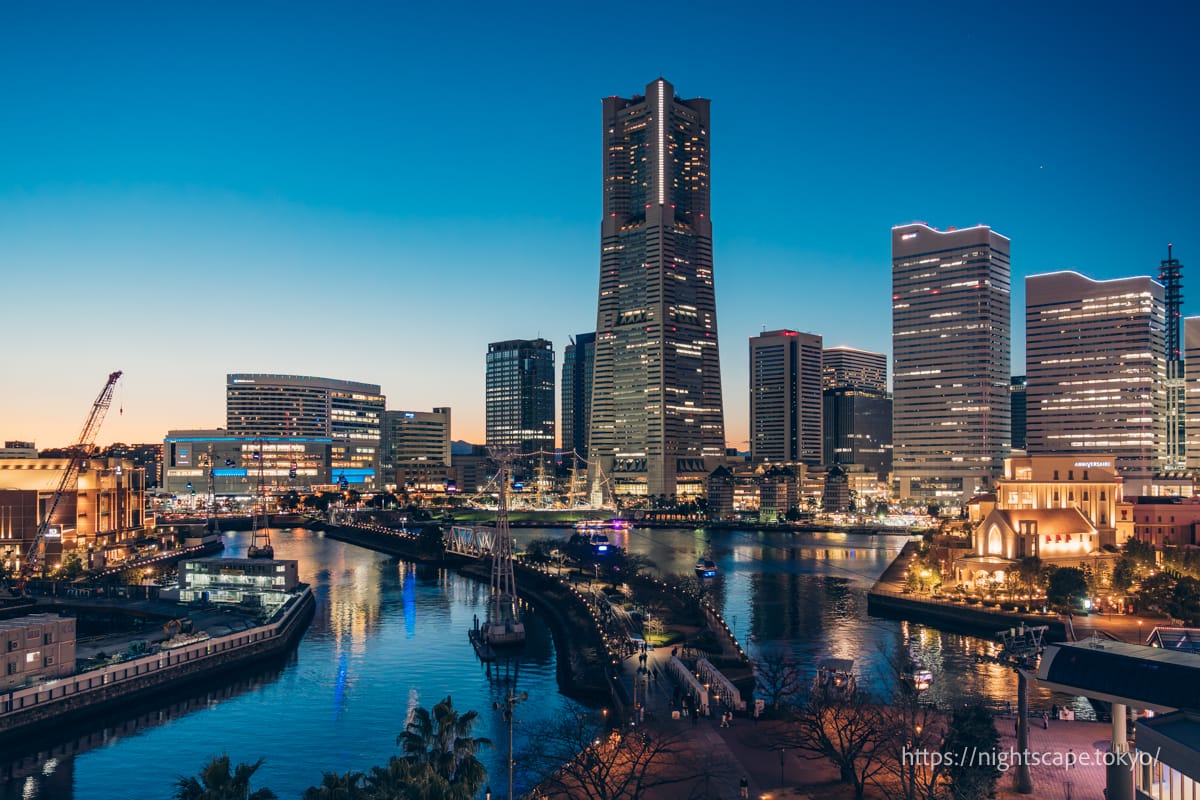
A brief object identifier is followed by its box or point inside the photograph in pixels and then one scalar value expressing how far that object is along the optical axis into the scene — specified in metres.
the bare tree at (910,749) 23.41
